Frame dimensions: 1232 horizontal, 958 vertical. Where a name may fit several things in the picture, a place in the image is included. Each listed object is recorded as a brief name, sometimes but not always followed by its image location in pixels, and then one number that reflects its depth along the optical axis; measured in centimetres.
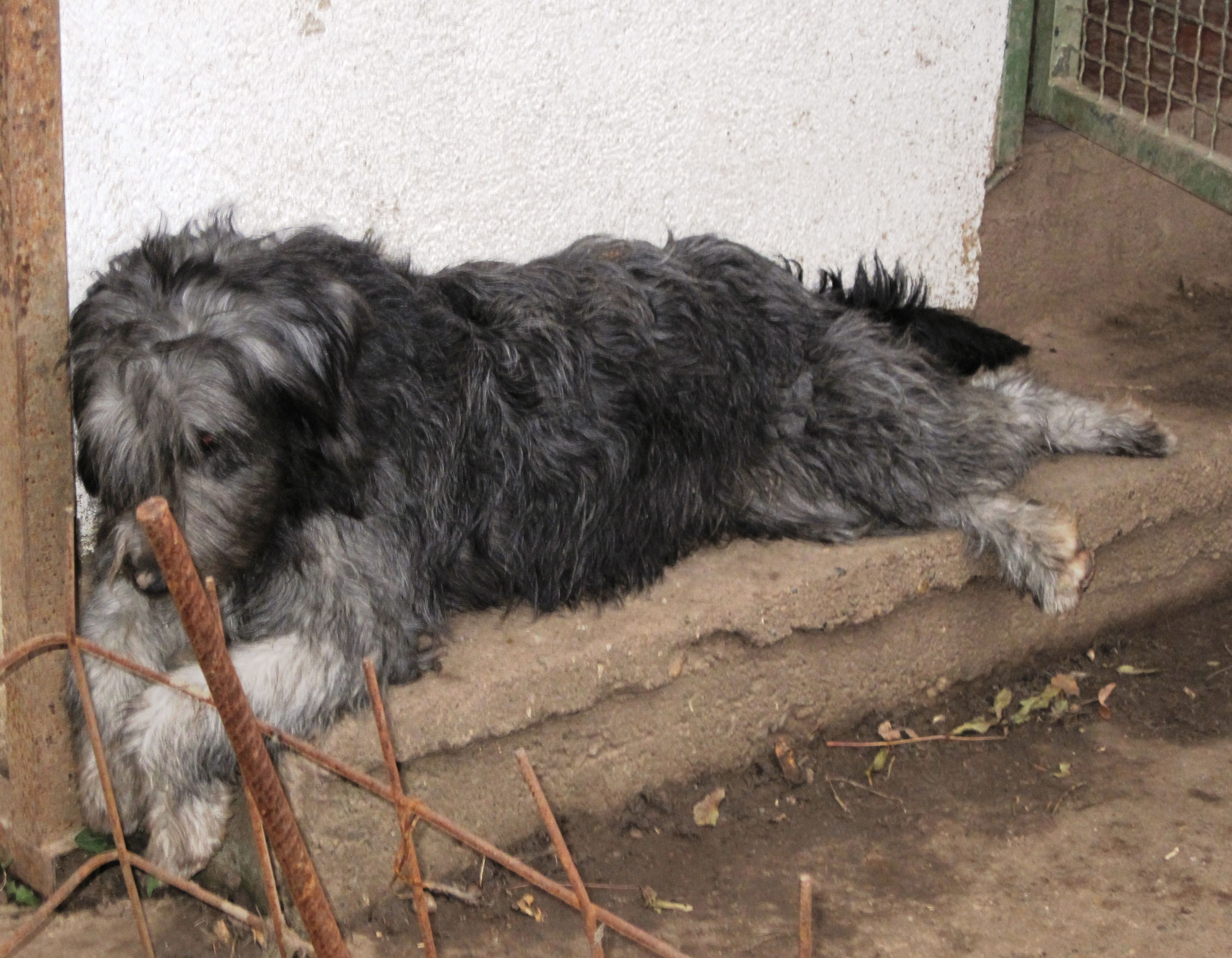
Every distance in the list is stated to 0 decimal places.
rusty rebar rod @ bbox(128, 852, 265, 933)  244
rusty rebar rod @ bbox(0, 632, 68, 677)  220
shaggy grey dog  302
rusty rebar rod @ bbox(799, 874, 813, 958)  137
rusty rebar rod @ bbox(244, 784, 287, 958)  206
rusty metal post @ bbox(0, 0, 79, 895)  273
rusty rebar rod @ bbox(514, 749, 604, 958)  155
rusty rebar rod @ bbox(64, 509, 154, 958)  216
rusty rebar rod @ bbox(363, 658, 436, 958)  173
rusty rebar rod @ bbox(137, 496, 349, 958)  140
